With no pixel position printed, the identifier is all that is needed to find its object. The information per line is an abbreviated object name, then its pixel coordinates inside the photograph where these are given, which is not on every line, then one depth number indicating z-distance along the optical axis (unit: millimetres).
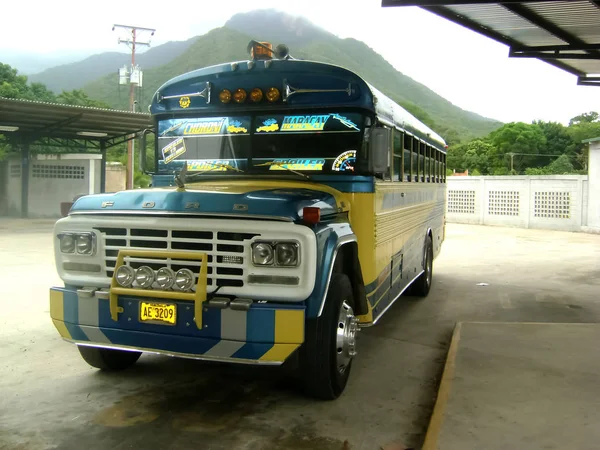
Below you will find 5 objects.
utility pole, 29500
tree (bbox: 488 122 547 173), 63822
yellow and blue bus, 3785
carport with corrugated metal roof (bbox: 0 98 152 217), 22141
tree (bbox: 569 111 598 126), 70875
